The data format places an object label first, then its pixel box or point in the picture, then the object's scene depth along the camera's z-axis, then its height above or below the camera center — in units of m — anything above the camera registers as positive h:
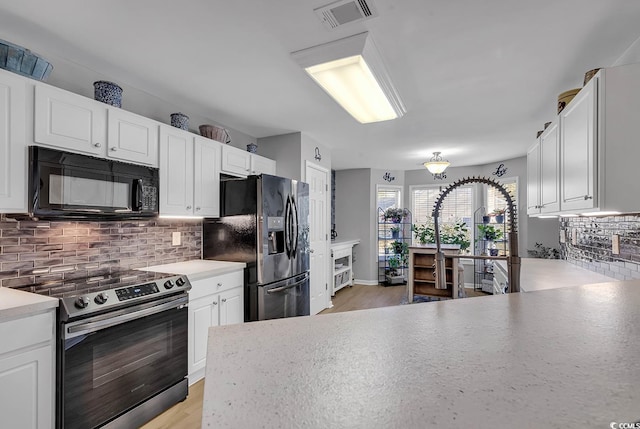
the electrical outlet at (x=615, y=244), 2.14 -0.19
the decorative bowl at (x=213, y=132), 2.94 +0.82
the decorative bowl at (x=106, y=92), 2.04 +0.84
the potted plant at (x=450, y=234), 5.75 -0.32
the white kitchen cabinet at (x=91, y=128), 1.74 +0.57
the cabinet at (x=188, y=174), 2.44 +0.36
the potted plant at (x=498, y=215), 5.05 +0.04
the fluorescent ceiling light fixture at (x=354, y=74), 1.82 +0.98
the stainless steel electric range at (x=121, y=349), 1.57 -0.79
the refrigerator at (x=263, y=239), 2.81 -0.23
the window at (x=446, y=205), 5.86 +0.24
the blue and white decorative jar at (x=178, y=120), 2.62 +0.83
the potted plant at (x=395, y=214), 6.08 +0.06
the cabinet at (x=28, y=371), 1.39 -0.75
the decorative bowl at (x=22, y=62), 1.62 +0.85
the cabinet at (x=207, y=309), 2.30 -0.76
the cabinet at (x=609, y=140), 1.38 +0.37
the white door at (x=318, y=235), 4.02 -0.26
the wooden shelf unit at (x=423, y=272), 4.01 -0.77
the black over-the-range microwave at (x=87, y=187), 1.69 +0.18
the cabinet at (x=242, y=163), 3.04 +0.58
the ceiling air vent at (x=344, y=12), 1.49 +1.05
